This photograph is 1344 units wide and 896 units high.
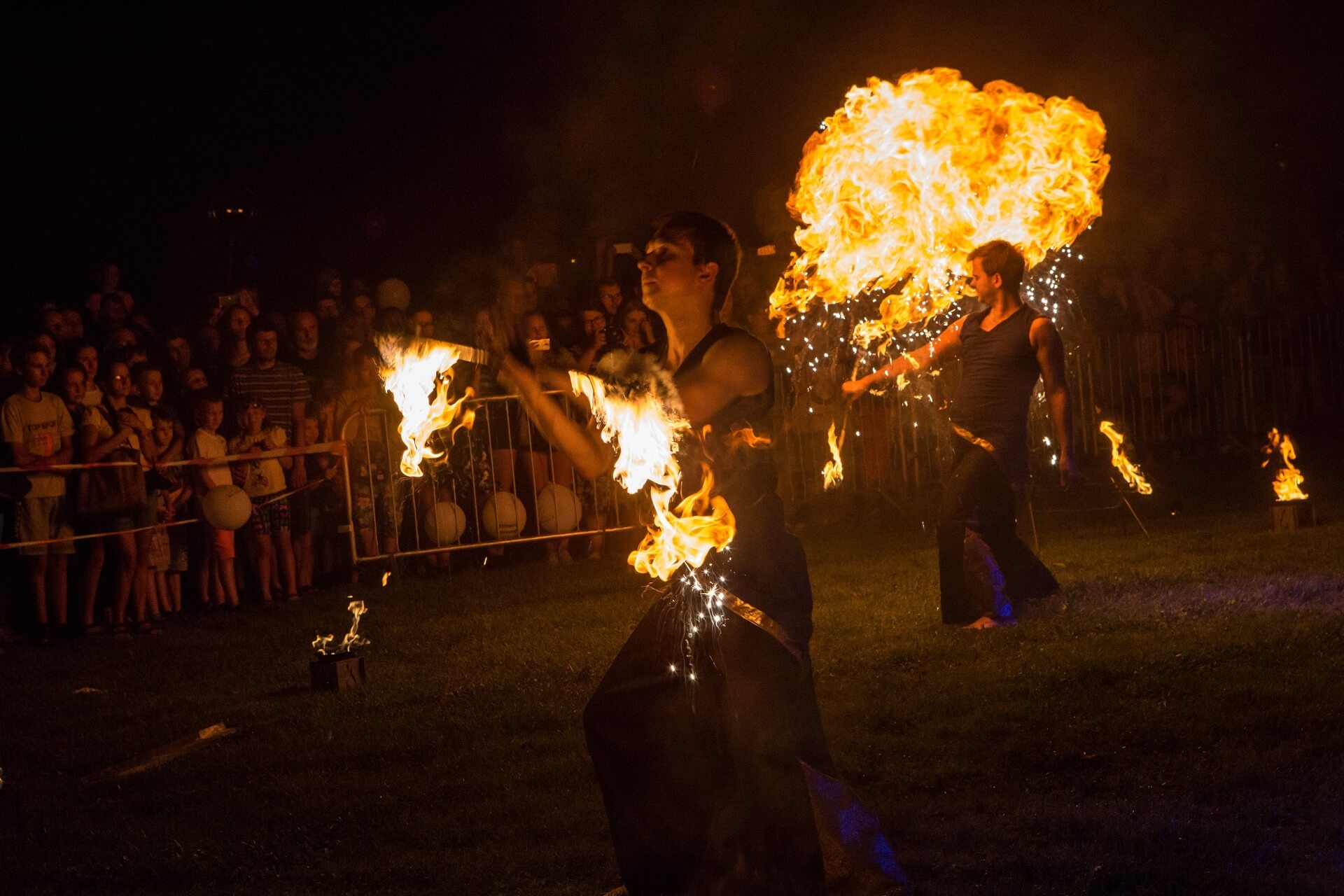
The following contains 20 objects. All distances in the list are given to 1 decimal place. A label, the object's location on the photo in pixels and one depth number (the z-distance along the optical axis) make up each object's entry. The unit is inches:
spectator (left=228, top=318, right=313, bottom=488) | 409.4
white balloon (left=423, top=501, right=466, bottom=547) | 420.8
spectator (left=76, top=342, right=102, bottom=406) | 374.9
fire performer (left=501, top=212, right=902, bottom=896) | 140.3
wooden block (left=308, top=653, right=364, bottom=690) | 279.3
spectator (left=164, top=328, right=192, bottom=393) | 403.2
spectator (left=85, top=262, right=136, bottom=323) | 421.4
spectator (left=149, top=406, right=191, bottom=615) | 388.5
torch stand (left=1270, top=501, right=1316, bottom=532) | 393.4
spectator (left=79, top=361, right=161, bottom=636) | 370.9
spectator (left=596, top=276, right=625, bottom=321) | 458.3
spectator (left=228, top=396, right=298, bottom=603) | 405.1
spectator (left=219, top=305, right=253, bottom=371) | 408.5
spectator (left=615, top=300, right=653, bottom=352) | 438.9
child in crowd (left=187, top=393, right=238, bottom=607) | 397.4
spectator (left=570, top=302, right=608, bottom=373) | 433.1
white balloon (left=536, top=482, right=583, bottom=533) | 436.5
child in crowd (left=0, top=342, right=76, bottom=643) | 362.3
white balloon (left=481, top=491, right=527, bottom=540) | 427.2
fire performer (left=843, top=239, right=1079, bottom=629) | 282.5
